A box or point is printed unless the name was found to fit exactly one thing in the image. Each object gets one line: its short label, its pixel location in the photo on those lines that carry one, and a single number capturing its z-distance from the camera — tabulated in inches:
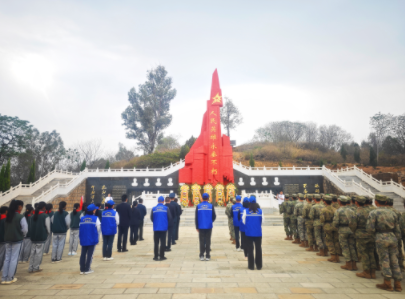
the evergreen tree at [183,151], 1103.0
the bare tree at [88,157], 1273.4
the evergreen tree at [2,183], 690.2
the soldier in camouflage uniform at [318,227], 211.9
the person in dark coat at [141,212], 293.9
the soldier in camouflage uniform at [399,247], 144.4
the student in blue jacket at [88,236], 163.6
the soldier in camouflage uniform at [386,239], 130.8
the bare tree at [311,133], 1684.3
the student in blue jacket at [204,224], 196.1
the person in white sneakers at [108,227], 199.6
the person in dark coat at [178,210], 275.3
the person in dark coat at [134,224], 267.0
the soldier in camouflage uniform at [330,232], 191.2
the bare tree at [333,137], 1640.9
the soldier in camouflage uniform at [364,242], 150.6
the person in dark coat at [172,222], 234.2
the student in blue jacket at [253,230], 167.5
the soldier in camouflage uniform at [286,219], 288.4
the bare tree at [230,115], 1448.1
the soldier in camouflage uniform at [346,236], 167.8
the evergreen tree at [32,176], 802.2
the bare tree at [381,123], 1213.1
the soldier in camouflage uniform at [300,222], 244.8
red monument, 647.1
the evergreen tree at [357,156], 1167.0
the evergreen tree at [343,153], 1277.1
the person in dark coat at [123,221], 232.1
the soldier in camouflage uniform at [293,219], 270.2
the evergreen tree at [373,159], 1034.7
